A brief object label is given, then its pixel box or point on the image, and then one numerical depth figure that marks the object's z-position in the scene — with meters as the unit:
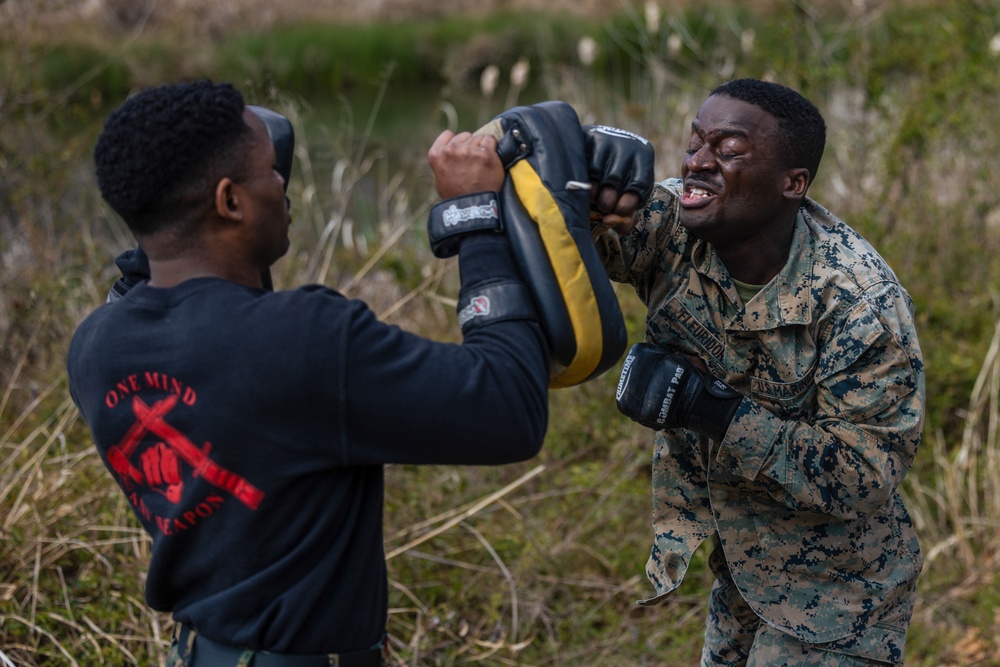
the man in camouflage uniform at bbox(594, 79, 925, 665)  5.90
